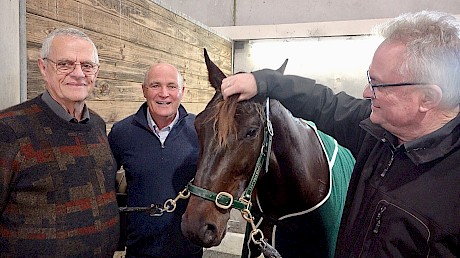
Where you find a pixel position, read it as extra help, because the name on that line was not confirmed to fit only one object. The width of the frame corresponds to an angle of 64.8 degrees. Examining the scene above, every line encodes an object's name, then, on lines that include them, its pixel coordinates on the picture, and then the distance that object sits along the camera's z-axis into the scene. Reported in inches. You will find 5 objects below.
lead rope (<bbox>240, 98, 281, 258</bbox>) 42.9
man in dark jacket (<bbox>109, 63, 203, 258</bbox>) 55.2
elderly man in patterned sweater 38.9
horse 41.3
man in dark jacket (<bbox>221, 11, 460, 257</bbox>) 28.4
